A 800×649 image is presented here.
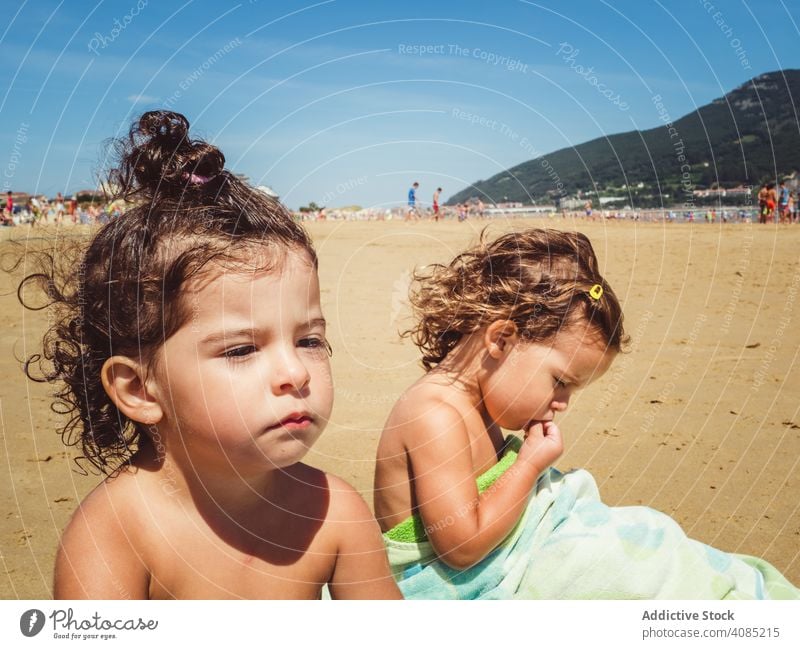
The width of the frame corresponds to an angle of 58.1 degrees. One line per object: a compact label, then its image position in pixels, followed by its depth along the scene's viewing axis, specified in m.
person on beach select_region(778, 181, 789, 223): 21.90
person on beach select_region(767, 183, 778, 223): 21.09
